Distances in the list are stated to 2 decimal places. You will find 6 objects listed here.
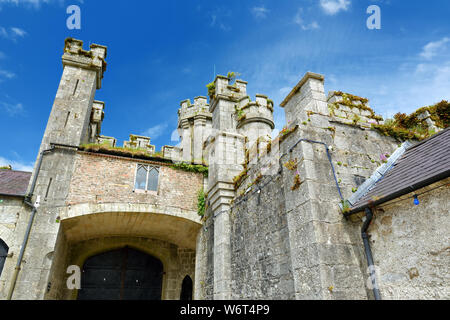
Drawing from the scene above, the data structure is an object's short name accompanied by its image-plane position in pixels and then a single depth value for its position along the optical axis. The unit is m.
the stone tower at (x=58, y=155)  7.78
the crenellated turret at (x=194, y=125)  18.30
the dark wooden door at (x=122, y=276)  11.44
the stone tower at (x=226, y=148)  7.25
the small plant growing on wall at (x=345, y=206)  4.56
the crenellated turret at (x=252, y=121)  10.07
